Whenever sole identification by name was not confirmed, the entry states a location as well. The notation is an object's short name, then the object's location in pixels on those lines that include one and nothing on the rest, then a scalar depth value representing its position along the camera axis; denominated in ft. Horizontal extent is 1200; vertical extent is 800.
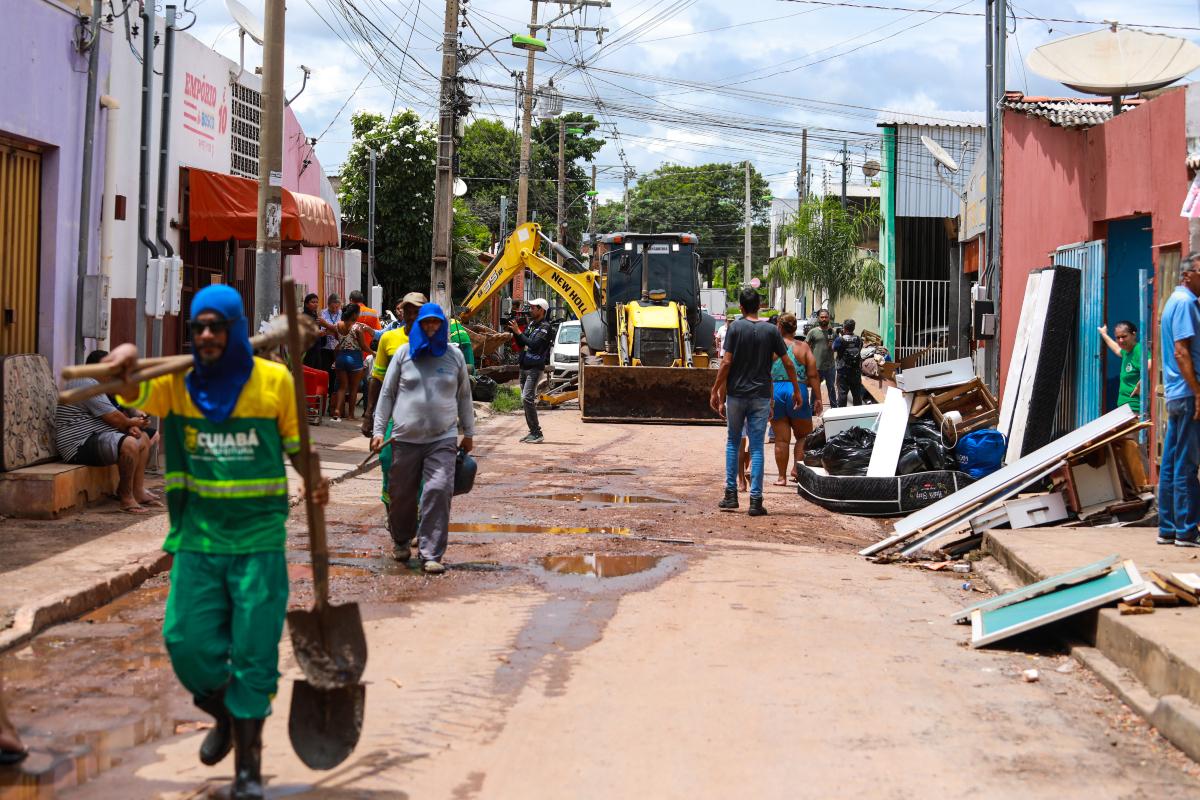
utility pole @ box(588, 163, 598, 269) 238.89
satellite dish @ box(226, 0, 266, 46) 61.77
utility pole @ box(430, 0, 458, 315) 76.02
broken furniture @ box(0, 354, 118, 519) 35.09
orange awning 55.52
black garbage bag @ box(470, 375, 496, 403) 87.30
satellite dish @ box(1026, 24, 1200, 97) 47.91
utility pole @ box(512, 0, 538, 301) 131.85
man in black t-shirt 41.04
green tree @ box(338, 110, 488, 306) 130.93
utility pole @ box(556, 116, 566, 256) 182.09
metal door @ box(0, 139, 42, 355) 39.09
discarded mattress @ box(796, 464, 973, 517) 41.22
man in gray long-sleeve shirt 30.53
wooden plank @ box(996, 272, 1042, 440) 50.06
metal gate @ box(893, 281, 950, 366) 110.93
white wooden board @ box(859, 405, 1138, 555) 34.55
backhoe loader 83.15
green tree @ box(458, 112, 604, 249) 220.43
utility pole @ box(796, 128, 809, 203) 203.51
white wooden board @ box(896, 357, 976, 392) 49.29
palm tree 123.75
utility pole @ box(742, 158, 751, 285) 232.94
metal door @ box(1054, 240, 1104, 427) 48.83
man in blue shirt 30.14
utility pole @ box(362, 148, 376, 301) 105.19
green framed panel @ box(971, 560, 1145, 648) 24.35
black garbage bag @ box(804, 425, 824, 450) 51.37
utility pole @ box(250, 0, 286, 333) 44.29
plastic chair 62.23
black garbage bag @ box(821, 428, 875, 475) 44.70
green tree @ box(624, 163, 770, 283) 333.01
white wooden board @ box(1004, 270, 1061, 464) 48.01
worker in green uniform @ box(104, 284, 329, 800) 16.07
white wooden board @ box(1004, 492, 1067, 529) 35.47
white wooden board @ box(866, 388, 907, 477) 42.75
